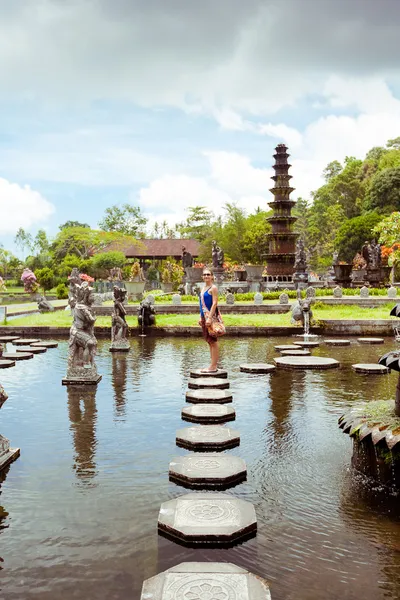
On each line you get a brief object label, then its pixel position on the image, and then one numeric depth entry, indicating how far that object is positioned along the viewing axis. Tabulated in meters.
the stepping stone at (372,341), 16.91
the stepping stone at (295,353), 14.02
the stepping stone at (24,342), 17.42
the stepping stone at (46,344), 16.69
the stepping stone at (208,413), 8.01
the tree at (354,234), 58.06
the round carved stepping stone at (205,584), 3.62
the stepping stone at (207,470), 5.57
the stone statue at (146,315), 19.84
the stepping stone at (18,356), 14.05
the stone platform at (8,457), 6.04
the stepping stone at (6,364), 12.96
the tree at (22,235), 87.94
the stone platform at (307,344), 15.99
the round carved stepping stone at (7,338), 18.41
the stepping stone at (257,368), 11.83
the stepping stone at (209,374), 11.10
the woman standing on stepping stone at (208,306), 10.62
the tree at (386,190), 59.53
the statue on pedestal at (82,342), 10.36
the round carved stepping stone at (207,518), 4.42
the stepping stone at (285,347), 15.17
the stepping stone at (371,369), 11.48
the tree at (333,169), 87.56
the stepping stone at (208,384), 10.19
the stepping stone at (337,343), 16.45
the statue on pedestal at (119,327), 15.12
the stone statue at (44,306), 28.02
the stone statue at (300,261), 42.72
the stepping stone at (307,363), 12.22
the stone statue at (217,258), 42.53
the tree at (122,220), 68.94
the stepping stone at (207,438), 6.77
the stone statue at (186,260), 49.22
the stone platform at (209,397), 9.07
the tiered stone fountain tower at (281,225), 48.09
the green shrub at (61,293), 44.00
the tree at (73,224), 91.00
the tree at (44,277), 50.06
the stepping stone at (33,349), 15.41
